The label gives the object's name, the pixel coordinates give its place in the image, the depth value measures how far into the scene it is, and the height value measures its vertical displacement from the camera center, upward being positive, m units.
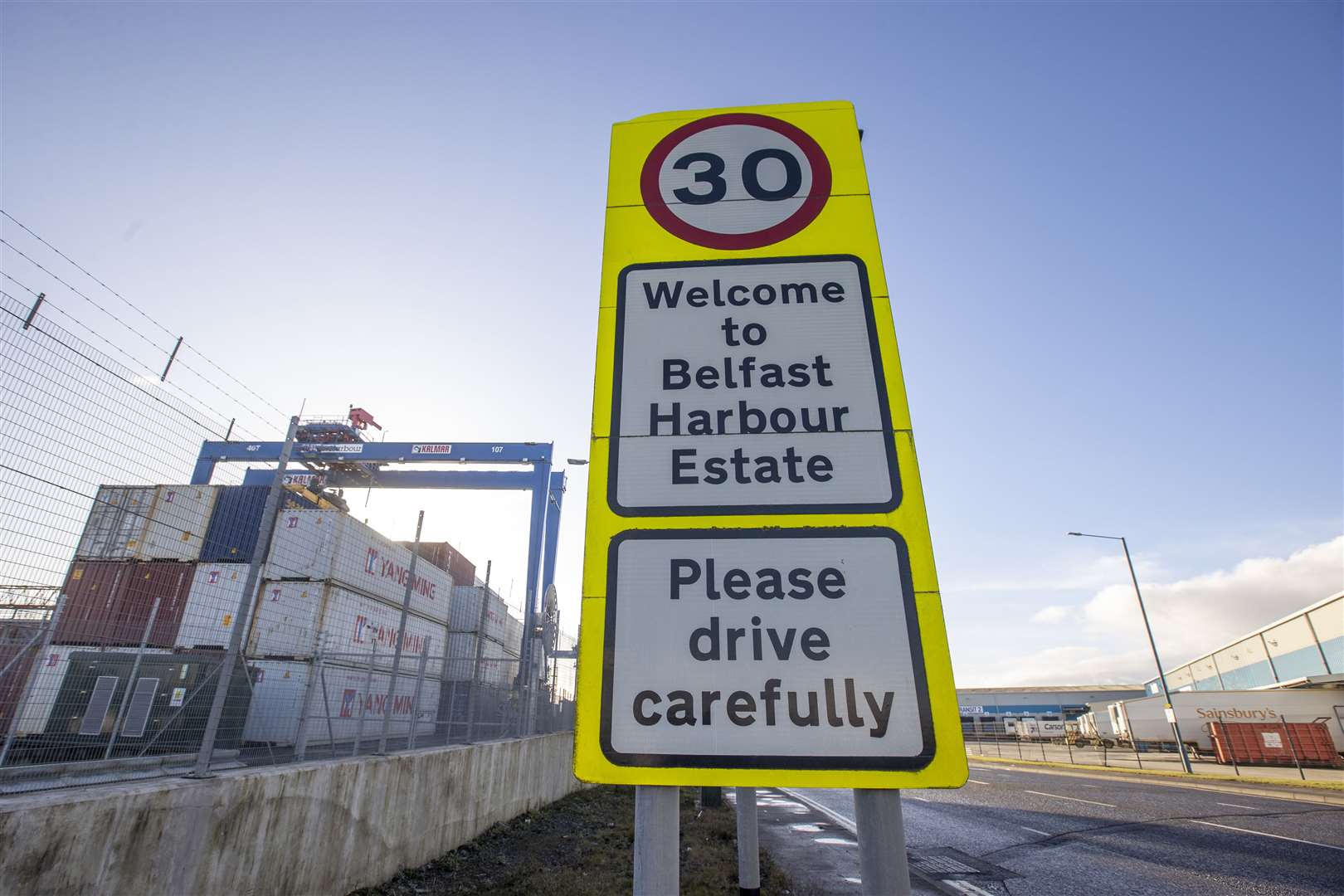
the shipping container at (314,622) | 12.25 +1.73
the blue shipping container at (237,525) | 9.61 +2.99
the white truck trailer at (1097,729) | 39.19 -1.01
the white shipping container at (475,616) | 16.84 +2.61
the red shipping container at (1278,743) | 22.03 -0.95
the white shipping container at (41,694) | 3.49 +0.08
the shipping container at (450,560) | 19.45 +4.62
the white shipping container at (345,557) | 13.05 +3.25
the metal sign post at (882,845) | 1.10 -0.23
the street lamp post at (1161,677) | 18.28 +1.03
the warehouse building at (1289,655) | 25.53 +2.76
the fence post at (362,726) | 5.59 -0.13
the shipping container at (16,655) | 3.47 +0.29
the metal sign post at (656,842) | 1.14 -0.23
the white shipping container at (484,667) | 9.16 +0.69
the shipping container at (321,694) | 10.59 +0.28
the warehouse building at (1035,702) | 57.19 +1.04
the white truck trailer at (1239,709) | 25.02 +0.19
